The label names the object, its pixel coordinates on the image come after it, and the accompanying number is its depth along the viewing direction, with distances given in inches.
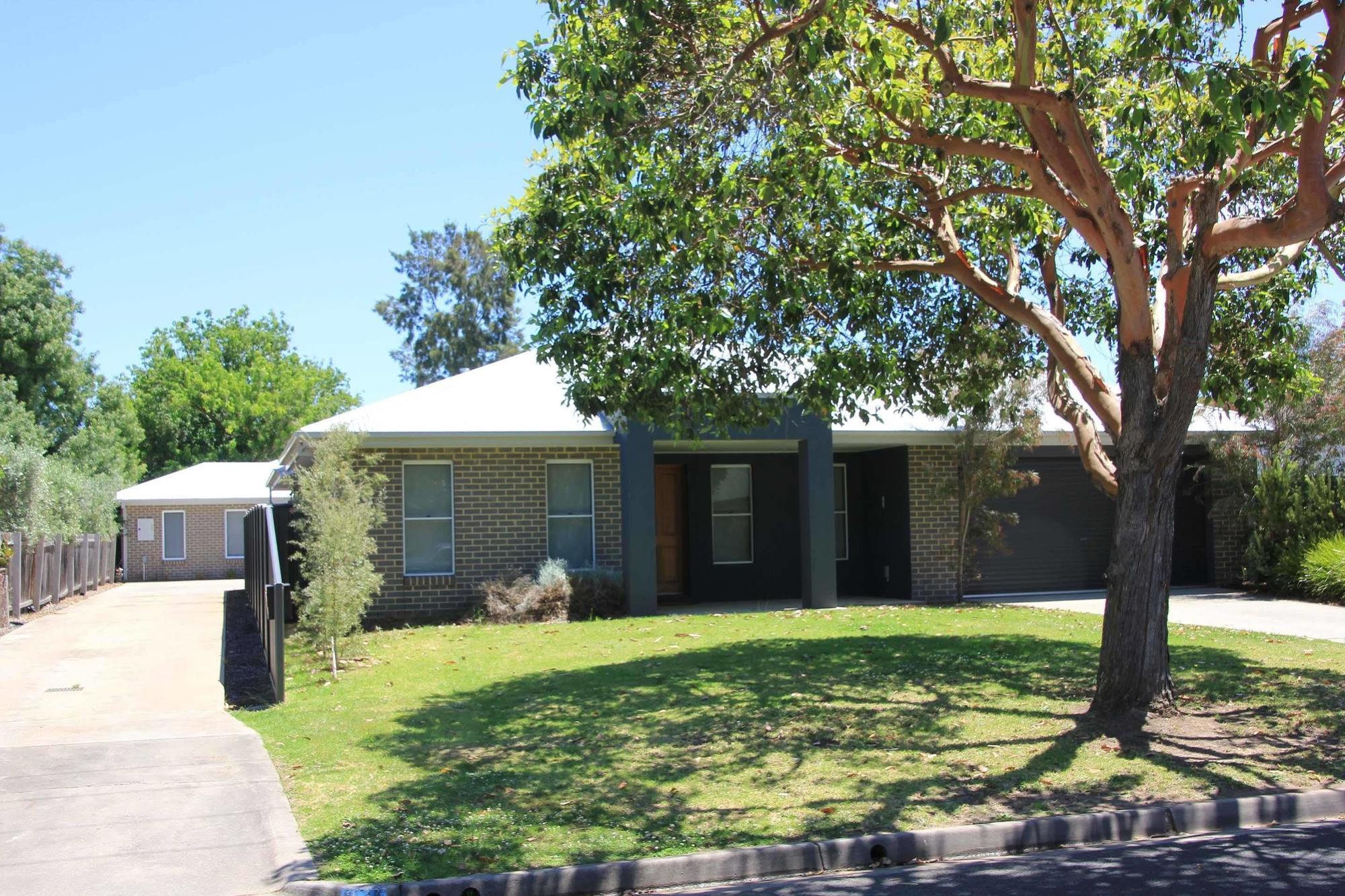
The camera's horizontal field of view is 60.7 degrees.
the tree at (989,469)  714.2
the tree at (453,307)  2190.0
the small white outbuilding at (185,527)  1502.2
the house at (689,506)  708.0
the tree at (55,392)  1371.8
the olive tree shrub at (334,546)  521.3
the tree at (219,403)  2256.4
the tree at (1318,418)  729.0
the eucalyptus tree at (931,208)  353.1
